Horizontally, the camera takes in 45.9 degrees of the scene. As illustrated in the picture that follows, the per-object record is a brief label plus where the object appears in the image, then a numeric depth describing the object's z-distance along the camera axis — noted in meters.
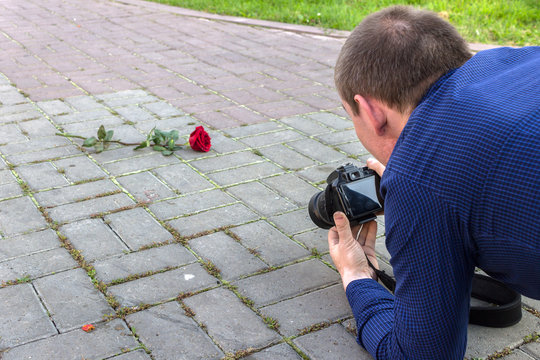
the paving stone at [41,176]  3.44
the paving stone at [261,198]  3.20
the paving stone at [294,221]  3.01
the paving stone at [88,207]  3.10
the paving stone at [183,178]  3.43
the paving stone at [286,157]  3.73
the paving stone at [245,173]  3.53
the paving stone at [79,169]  3.54
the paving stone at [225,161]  3.69
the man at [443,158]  1.39
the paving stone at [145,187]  3.33
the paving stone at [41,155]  3.74
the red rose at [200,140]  3.78
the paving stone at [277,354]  2.14
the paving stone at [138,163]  3.65
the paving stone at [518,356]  2.14
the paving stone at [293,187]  3.31
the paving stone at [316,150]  3.82
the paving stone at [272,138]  4.04
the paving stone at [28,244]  2.77
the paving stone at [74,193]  3.25
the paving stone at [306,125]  4.25
